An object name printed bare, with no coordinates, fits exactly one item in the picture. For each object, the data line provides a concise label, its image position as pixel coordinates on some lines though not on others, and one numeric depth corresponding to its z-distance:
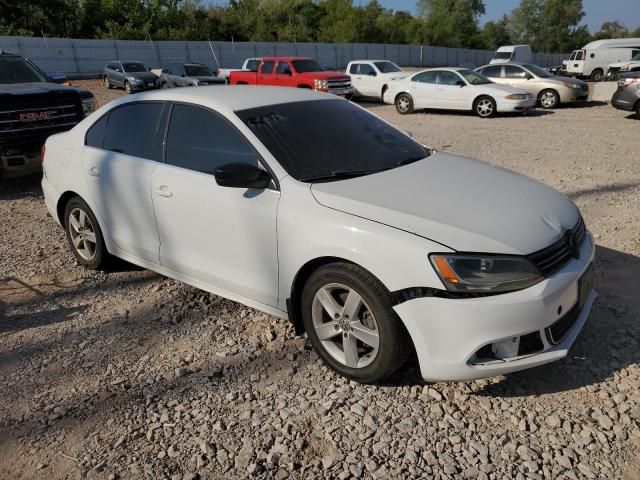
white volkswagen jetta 2.62
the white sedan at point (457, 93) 14.79
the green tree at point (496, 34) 92.12
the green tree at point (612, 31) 103.12
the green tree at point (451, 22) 81.12
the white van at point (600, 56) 30.83
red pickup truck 17.59
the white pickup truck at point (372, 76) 18.64
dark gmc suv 6.92
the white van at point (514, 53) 33.06
